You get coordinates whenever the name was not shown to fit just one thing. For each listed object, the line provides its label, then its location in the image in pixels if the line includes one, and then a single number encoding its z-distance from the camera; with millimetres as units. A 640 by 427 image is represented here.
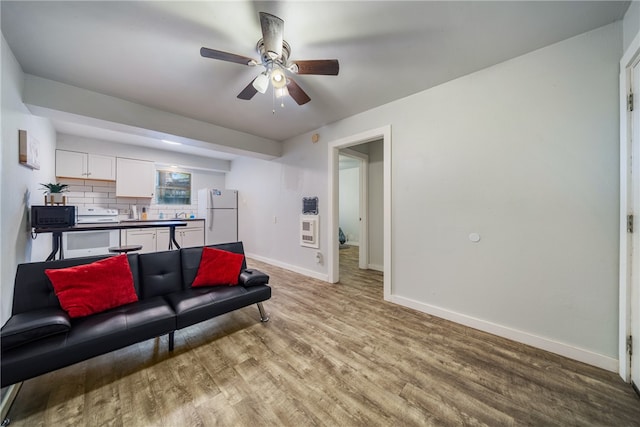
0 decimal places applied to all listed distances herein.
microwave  2219
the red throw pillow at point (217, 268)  2260
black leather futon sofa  1245
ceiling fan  1486
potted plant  2541
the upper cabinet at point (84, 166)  4035
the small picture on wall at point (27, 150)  2006
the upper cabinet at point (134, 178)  4594
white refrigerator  5422
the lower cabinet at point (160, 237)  4473
